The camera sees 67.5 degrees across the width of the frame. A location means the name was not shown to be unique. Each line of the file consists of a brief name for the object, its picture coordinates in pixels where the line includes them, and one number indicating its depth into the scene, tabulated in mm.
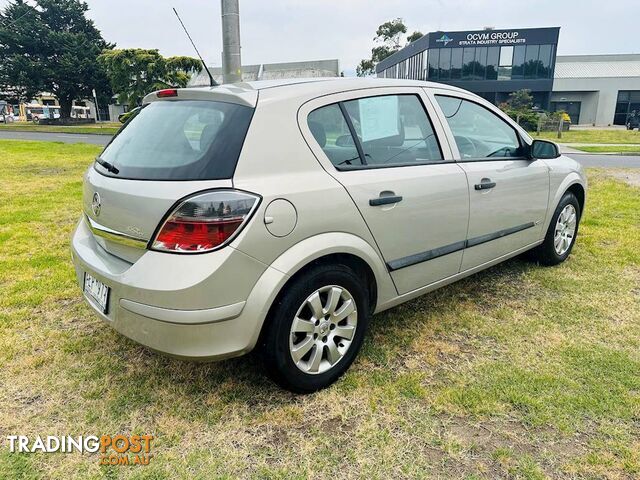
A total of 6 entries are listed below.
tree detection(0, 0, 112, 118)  40375
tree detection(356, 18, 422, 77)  60156
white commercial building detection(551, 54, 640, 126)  45406
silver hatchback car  2148
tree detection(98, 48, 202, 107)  25775
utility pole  6645
